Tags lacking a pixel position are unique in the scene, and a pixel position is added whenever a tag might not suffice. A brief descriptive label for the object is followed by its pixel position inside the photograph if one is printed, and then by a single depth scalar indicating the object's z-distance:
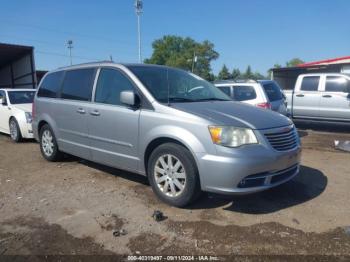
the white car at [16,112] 9.12
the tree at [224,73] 79.20
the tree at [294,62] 105.03
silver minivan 3.96
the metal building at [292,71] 20.55
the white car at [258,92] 8.57
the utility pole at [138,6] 35.41
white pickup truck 10.77
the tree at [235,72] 85.78
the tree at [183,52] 90.81
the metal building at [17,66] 18.75
